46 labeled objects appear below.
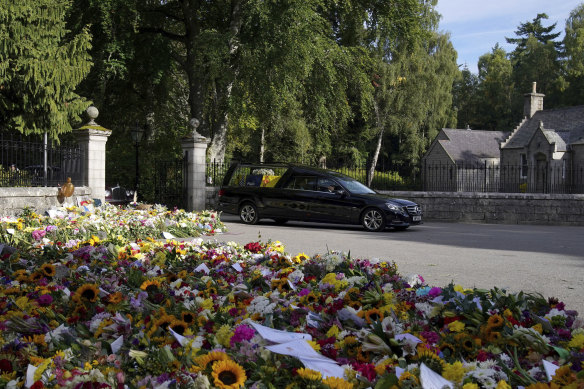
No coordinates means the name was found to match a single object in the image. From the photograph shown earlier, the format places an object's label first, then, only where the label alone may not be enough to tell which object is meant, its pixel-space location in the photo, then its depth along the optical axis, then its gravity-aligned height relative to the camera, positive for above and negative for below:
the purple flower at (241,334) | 2.34 -0.58
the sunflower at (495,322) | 2.61 -0.58
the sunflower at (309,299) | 3.26 -0.60
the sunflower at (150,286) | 3.49 -0.56
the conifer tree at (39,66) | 21.47 +5.16
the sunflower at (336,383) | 1.82 -0.61
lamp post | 20.09 +2.20
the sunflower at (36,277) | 3.97 -0.59
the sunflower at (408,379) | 1.90 -0.63
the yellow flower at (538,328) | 2.73 -0.63
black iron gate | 17.83 +0.46
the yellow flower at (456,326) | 2.65 -0.61
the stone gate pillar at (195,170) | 17.45 +0.86
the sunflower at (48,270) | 4.05 -0.55
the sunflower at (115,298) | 3.05 -0.56
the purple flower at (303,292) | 3.44 -0.59
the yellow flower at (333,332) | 2.53 -0.61
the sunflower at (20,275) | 4.00 -0.59
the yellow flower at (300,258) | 5.16 -0.57
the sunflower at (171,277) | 3.86 -0.57
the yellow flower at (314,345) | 2.28 -0.61
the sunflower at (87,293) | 3.11 -0.55
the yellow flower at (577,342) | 2.48 -0.64
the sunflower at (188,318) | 2.69 -0.59
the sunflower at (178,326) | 2.54 -0.59
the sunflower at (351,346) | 2.33 -0.64
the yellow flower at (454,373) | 1.99 -0.63
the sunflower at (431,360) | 2.07 -0.62
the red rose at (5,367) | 2.11 -0.65
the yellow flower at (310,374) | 1.87 -0.60
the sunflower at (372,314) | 2.75 -0.59
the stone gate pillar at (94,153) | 13.45 +1.07
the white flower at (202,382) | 1.86 -0.62
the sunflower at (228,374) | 1.83 -0.60
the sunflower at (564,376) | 1.92 -0.62
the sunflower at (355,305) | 3.07 -0.59
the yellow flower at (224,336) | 2.37 -0.60
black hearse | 14.71 -0.02
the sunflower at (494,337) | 2.53 -0.63
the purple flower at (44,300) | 3.19 -0.60
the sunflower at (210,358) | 1.98 -0.58
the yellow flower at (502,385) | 1.90 -0.64
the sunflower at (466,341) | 2.44 -0.64
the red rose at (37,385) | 1.90 -0.65
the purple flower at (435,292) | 3.43 -0.58
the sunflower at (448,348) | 2.40 -0.65
